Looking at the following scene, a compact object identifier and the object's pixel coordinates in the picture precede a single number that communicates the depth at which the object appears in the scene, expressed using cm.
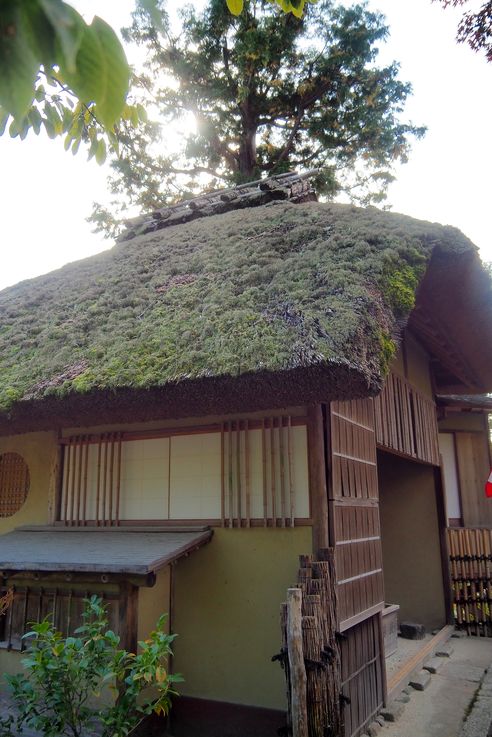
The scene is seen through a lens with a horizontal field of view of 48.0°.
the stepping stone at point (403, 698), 503
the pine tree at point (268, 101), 1238
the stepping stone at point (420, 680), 541
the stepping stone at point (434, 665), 596
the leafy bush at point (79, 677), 274
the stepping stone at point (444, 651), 650
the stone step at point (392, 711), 460
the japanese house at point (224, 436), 388
